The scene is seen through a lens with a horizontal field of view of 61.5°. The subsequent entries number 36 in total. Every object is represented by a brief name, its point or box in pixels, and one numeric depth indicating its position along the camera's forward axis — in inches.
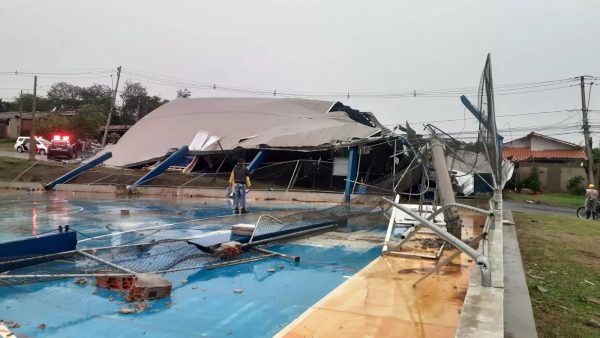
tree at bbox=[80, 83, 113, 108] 2620.3
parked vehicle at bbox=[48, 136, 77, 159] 1492.4
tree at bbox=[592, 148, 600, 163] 1496.1
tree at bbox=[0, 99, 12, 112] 3032.5
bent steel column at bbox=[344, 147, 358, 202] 755.1
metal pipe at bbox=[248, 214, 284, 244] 336.2
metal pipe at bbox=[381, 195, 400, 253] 304.8
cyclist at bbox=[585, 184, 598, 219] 733.9
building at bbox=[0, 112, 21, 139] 2271.8
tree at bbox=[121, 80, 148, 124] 2556.6
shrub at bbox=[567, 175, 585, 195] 1309.1
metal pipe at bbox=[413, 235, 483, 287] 210.2
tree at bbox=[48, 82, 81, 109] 2854.3
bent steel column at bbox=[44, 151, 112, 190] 1000.9
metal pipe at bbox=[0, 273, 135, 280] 231.2
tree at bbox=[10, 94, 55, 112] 2775.6
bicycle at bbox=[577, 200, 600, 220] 750.7
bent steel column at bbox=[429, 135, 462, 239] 308.6
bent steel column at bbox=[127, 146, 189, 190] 954.7
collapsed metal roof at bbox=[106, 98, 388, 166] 1013.8
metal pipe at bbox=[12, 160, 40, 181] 1102.0
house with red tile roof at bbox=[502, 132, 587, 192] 1347.2
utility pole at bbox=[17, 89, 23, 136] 2174.0
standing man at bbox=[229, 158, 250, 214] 552.1
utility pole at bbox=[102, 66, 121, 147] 1941.7
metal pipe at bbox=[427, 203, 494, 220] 217.8
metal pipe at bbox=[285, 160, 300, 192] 924.7
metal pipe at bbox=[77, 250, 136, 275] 246.5
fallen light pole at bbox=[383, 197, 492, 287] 137.5
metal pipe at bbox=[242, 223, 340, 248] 341.1
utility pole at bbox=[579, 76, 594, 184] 1253.3
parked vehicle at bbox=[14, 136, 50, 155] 1617.9
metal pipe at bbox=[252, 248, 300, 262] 308.3
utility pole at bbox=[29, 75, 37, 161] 1351.4
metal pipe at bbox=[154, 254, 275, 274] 270.1
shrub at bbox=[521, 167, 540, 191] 1336.1
